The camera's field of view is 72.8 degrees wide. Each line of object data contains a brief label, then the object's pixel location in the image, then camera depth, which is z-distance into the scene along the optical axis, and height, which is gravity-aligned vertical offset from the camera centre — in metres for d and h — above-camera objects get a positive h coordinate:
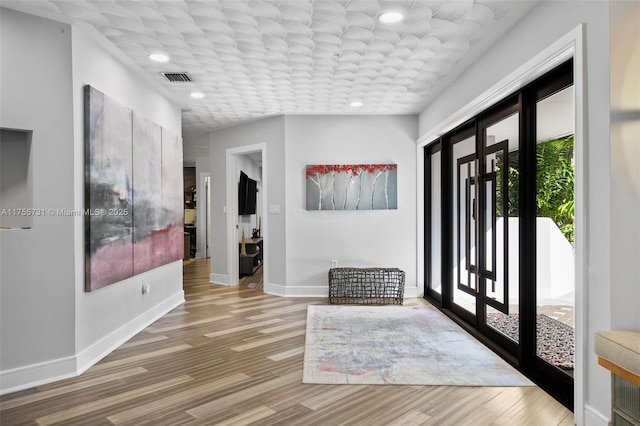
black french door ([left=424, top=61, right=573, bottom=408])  3.14 -0.15
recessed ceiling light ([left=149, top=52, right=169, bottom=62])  3.82 +1.41
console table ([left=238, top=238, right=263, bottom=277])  7.93 -0.83
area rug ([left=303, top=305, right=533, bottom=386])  3.08 -1.18
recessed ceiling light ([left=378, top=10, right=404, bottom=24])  3.05 +1.40
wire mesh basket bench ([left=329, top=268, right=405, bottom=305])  5.76 -0.97
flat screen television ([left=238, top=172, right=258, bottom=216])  7.87 +0.36
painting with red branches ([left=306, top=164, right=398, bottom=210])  6.11 +0.37
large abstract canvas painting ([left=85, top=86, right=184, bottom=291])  3.42 +0.20
